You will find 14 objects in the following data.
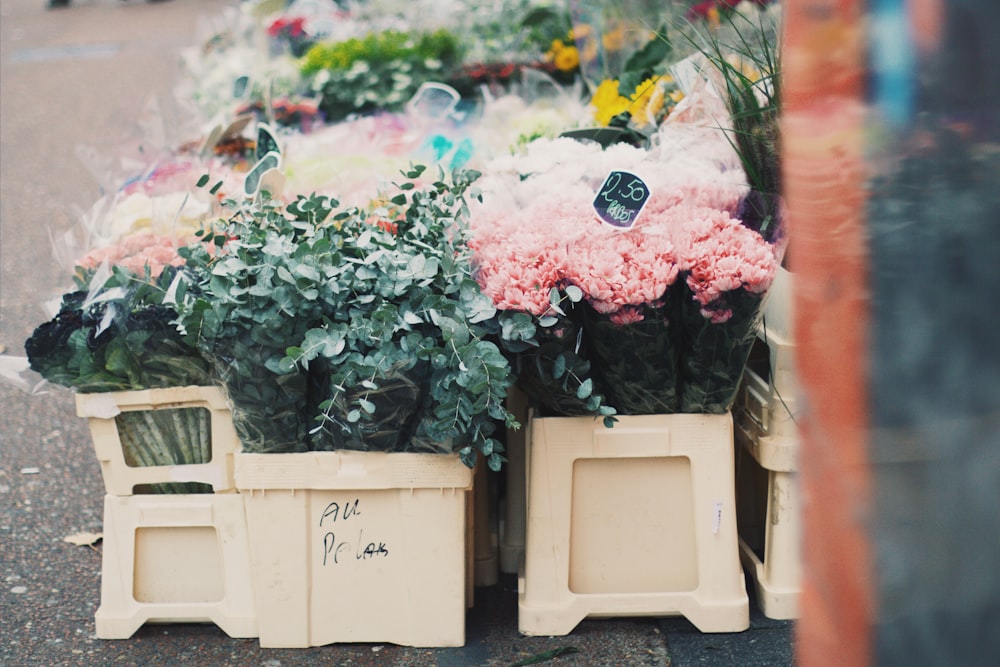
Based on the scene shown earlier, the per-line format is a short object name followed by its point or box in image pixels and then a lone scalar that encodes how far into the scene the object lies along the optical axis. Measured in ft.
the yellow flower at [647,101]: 10.92
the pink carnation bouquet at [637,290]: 7.76
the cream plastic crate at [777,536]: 8.68
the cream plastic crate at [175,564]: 8.70
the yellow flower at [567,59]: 16.55
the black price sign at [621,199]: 8.05
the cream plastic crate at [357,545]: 8.20
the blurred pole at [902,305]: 3.08
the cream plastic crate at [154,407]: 8.50
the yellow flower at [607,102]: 11.78
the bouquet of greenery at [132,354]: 8.25
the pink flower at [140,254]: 8.86
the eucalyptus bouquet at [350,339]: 7.64
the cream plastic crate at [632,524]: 8.36
